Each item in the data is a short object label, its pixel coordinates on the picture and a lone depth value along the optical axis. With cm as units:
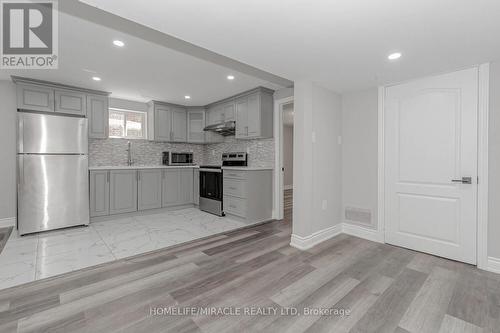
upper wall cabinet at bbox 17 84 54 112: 353
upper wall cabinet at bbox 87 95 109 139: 420
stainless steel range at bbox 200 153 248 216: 449
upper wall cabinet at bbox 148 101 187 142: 495
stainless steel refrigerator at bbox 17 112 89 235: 331
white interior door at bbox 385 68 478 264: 244
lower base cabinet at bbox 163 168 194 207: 488
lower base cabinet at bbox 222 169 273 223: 395
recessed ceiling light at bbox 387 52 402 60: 214
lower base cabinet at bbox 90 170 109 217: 398
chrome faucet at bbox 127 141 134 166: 492
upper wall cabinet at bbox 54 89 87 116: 383
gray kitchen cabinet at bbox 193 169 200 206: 528
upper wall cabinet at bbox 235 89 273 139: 411
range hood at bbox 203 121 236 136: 470
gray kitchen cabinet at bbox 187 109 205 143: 546
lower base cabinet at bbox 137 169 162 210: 452
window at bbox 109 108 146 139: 485
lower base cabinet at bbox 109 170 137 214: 419
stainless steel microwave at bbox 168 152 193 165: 523
